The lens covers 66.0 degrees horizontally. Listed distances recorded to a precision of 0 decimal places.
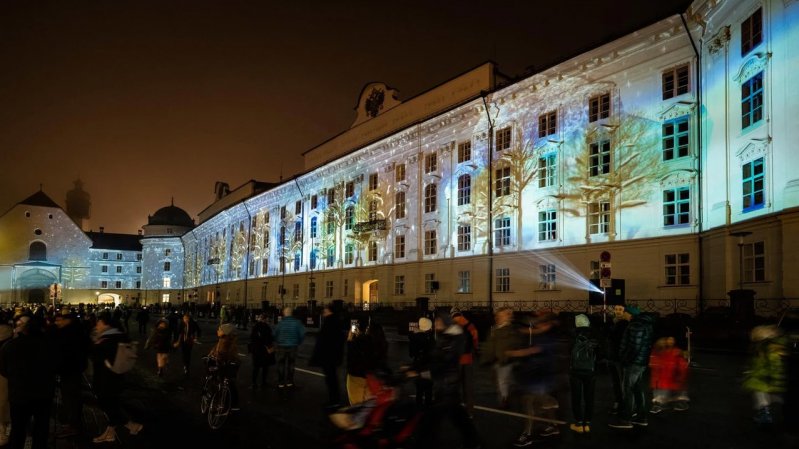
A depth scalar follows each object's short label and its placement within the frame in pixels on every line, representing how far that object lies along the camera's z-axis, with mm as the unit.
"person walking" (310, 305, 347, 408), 11305
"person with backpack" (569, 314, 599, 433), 9594
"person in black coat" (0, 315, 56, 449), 7832
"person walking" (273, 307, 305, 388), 14367
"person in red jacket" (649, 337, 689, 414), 11609
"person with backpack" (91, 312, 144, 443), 9250
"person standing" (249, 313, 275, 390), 14656
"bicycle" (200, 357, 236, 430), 10305
